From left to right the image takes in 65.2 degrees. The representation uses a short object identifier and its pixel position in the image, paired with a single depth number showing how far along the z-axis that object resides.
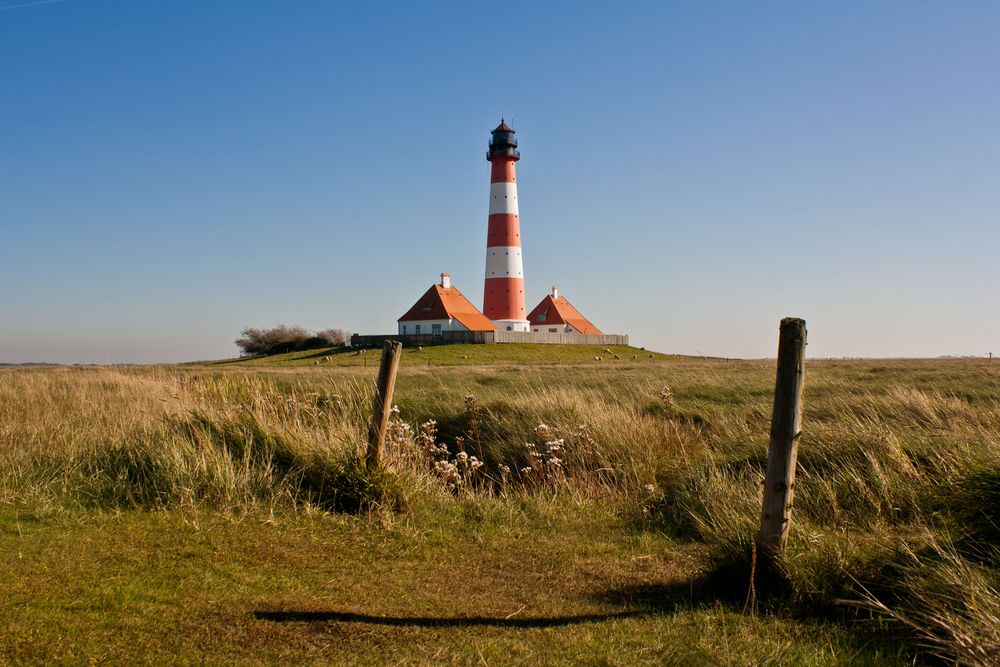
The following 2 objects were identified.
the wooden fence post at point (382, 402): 8.27
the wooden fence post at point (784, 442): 5.76
